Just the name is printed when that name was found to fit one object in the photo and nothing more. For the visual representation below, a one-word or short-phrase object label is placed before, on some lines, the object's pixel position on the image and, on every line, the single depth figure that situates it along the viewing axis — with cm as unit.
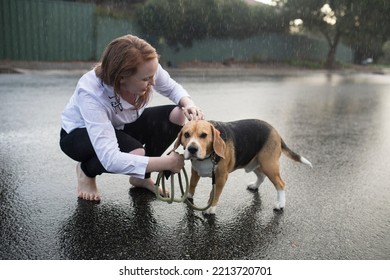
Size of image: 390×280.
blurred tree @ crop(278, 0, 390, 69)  2014
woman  298
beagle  310
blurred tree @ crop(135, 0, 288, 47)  1962
